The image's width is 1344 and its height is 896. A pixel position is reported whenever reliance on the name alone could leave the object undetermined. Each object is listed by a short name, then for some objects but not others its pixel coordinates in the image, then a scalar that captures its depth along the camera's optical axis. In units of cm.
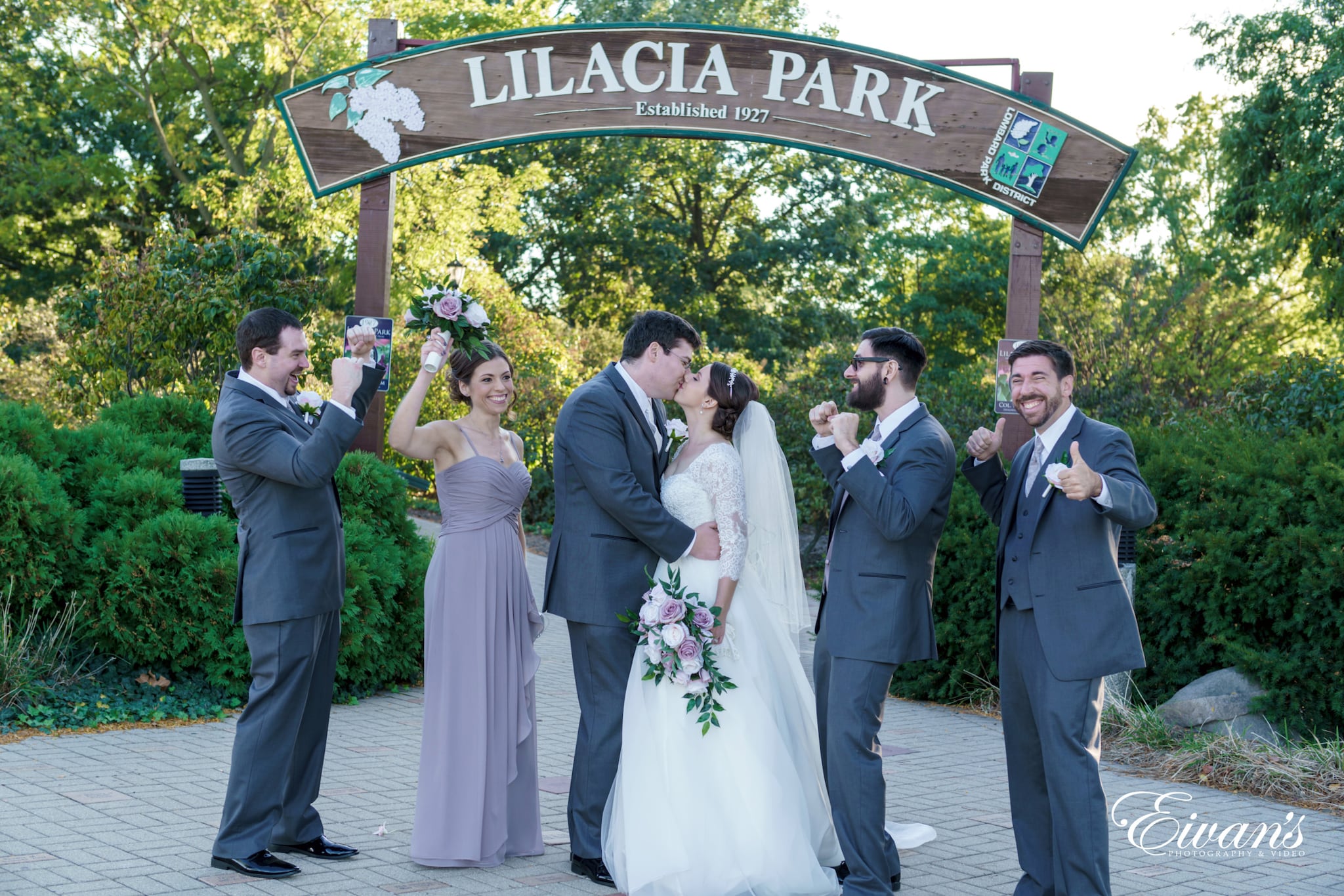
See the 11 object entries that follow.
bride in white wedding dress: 451
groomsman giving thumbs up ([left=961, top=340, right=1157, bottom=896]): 402
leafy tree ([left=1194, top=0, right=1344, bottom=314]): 1936
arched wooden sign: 876
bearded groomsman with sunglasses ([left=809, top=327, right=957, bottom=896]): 437
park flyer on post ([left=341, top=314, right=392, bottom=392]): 769
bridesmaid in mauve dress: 482
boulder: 679
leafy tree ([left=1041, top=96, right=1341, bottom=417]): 1652
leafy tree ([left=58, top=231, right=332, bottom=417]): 1177
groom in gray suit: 475
